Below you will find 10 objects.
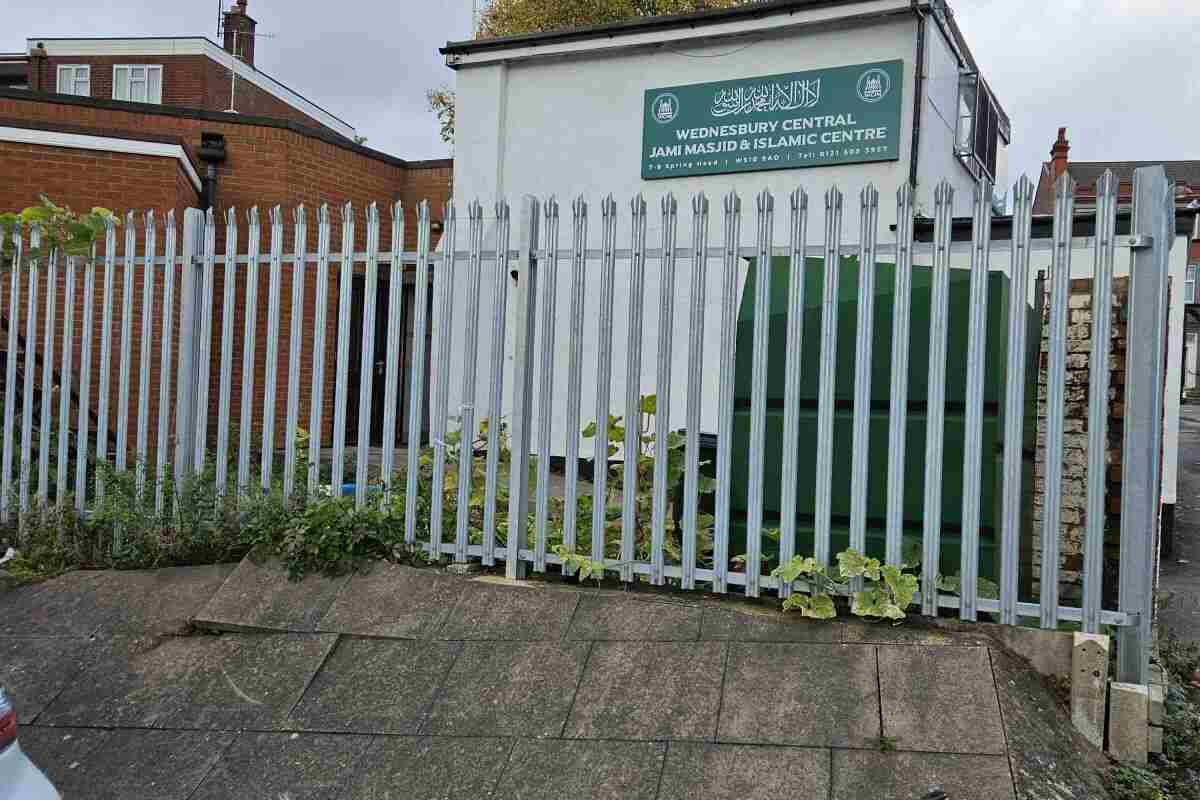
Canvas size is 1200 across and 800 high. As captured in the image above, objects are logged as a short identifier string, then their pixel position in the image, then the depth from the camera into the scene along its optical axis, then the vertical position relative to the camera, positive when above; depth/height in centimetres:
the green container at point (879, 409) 395 -6
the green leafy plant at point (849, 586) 383 -76
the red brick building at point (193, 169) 900 +219
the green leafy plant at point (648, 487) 441 -47
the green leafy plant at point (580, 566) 439 -81
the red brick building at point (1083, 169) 3475 +958
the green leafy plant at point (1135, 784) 331 -131
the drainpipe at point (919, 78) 864 +279
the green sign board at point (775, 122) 887 +255
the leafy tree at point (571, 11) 1861 +720
